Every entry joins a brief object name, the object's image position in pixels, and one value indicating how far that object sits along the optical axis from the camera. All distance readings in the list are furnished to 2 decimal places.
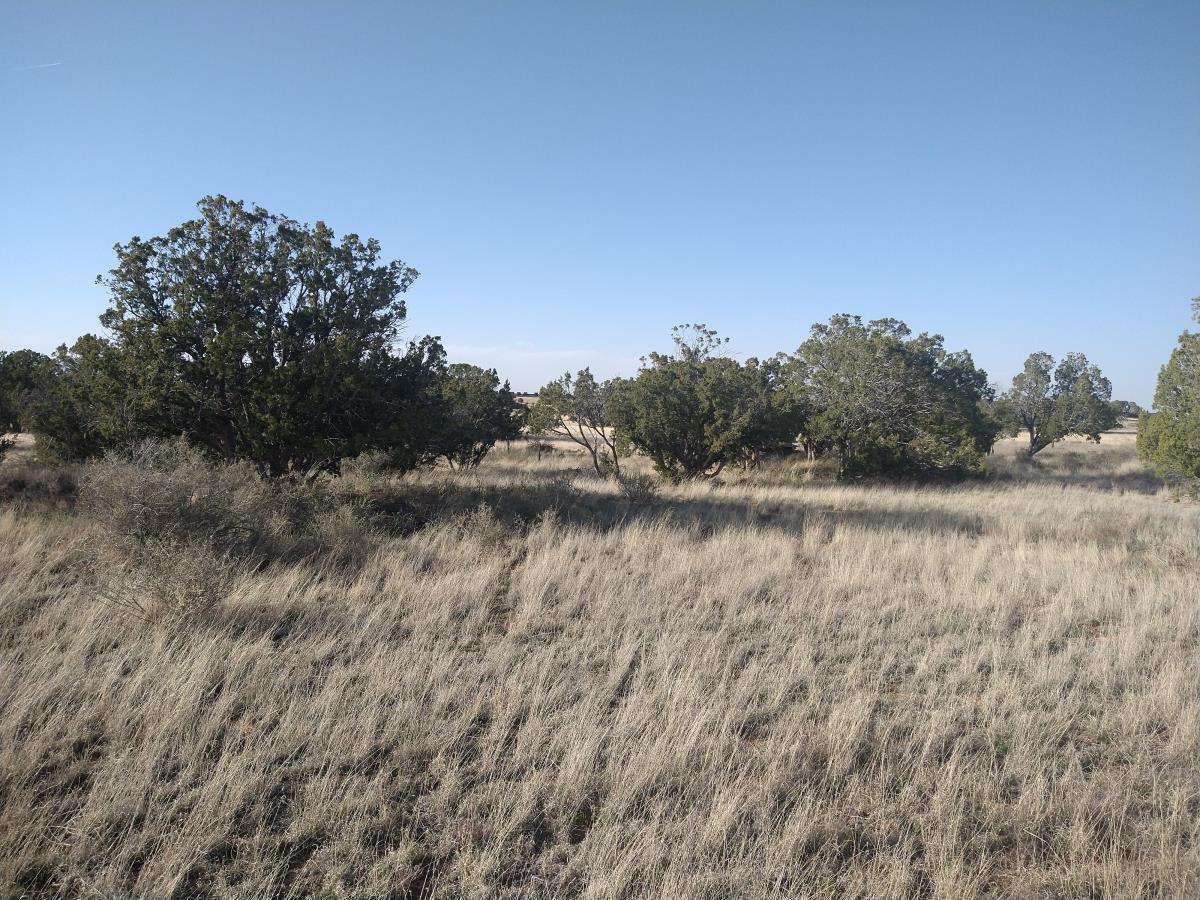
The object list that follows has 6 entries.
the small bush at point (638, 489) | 13.82
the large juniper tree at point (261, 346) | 9.50
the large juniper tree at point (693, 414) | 19.86
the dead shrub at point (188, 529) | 5.32
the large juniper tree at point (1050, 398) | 33.00
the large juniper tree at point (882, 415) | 22.17
